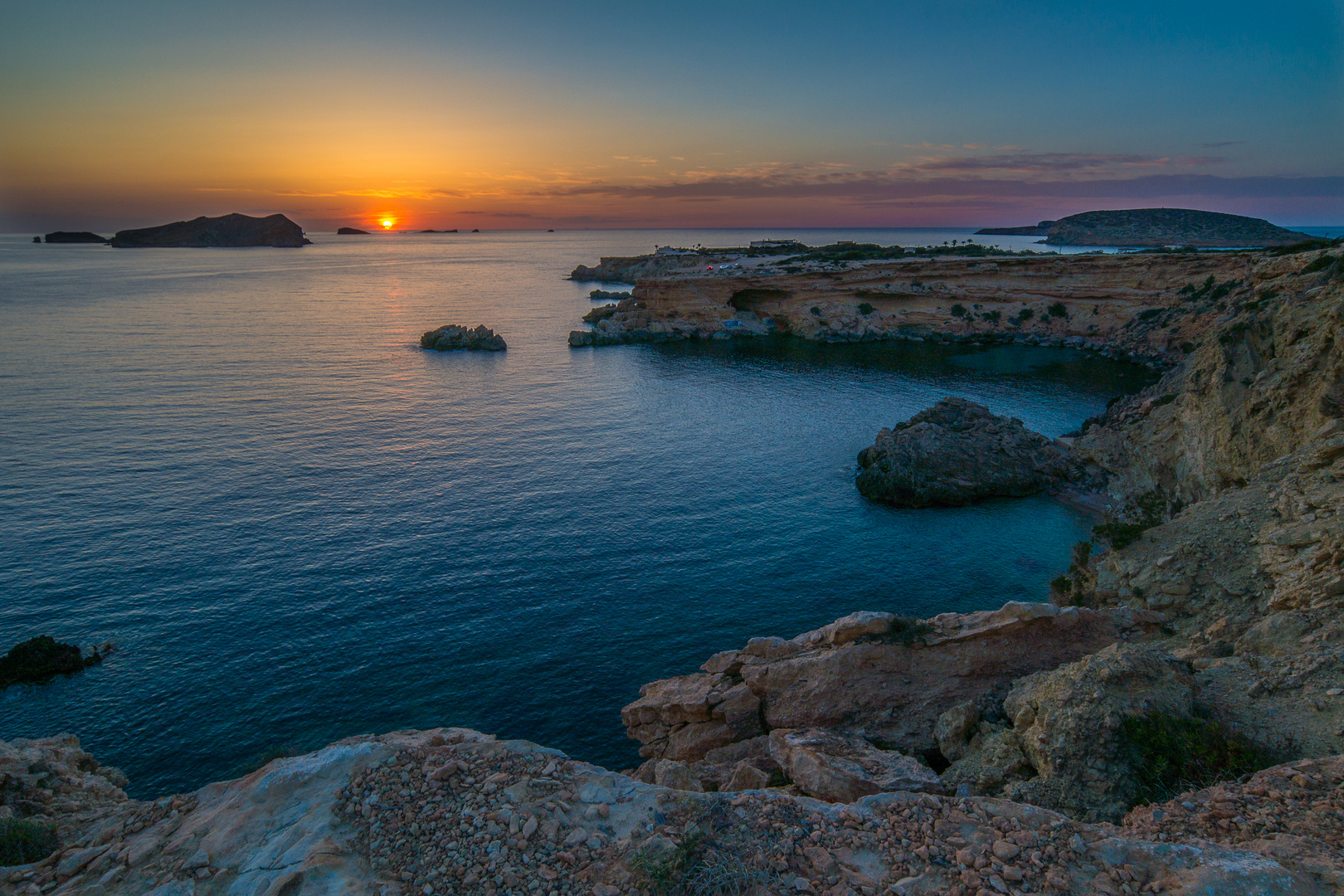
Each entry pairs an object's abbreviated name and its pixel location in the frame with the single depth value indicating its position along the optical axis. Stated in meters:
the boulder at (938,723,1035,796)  16.61
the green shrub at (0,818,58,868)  12.90
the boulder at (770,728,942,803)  16.12
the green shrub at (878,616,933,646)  22.81
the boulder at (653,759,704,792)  17.05
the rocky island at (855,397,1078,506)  46.25
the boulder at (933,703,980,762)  19.17
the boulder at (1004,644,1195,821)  14.73
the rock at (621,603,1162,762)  21.56
